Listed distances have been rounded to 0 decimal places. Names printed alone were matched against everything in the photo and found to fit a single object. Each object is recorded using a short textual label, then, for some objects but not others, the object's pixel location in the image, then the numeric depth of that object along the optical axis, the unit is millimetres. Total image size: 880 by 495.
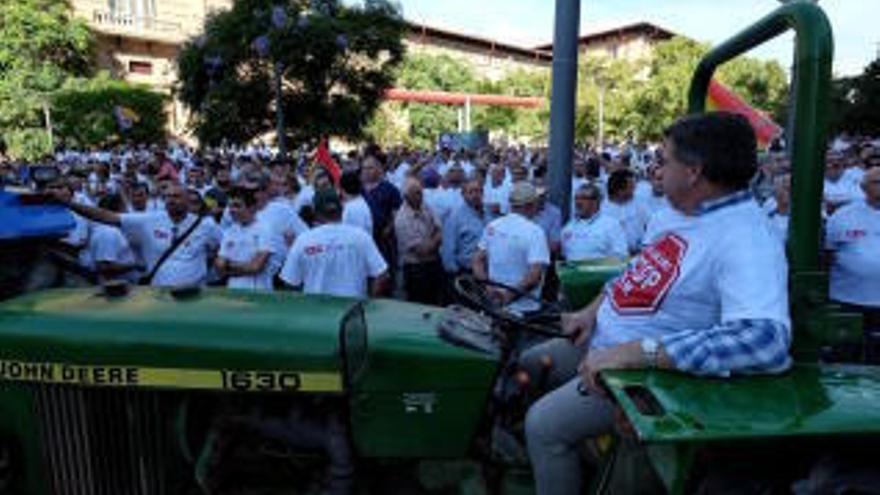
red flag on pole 11023
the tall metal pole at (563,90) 7145
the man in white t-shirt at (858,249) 6418
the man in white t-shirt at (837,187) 8570
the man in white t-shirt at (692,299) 2445
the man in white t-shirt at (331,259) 5762
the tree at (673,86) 43219
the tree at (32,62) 32594
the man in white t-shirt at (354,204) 7328
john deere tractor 3105
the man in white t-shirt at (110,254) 7074
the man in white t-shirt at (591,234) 6820
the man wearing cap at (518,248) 6336
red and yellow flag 7825
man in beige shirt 8273
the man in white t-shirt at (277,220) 6707
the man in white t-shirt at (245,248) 6324
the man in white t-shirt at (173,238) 6664
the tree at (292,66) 14555
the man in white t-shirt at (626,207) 8328
